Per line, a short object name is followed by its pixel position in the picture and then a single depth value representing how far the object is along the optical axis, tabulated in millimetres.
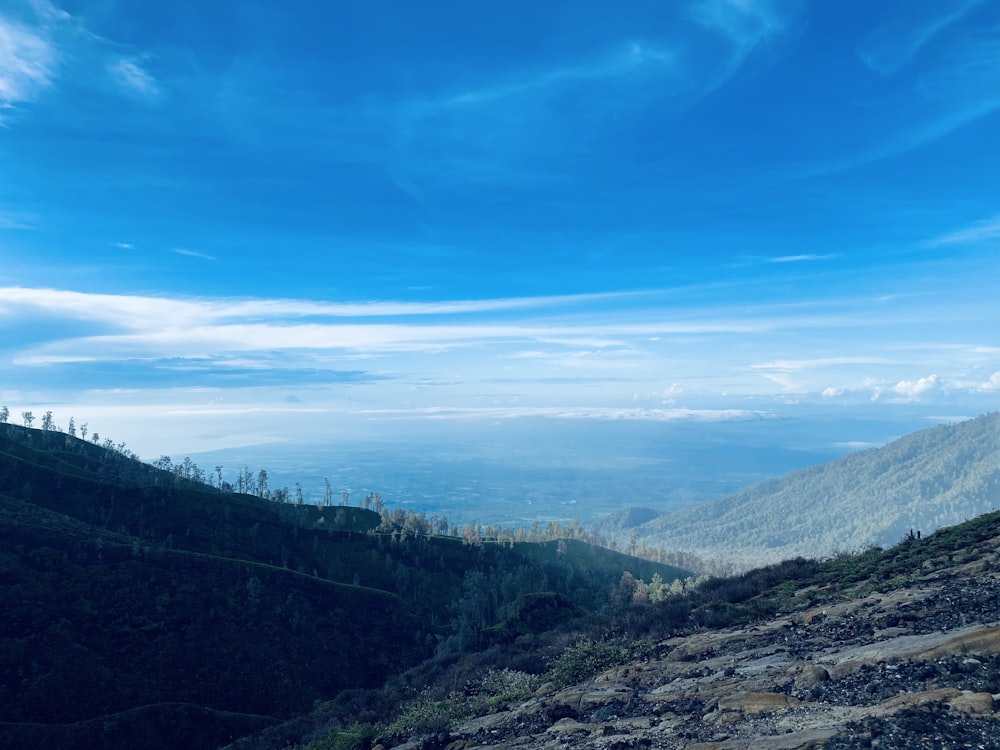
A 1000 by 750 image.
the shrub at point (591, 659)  31875
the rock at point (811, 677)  19922
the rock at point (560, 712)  25422
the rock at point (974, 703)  14570
